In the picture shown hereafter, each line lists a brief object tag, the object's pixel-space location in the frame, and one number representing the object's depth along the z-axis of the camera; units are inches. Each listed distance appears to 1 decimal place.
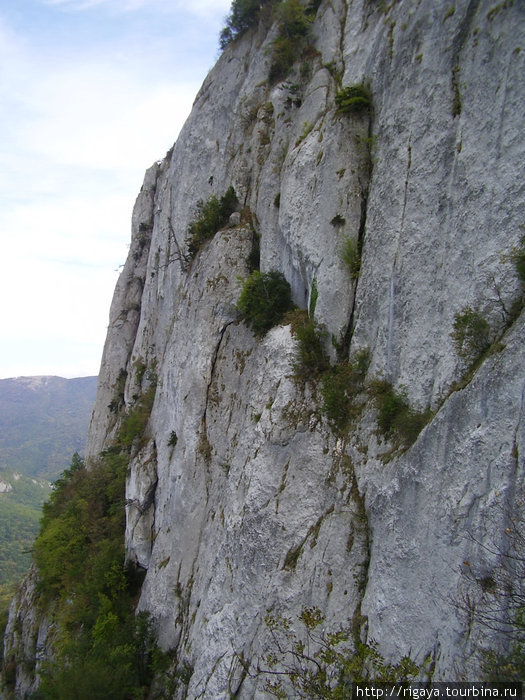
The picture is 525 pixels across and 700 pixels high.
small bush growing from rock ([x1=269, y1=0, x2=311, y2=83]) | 826.8
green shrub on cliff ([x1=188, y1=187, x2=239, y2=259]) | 857.5
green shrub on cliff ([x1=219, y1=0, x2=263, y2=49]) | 1023.6
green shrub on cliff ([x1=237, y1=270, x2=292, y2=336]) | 644.7
